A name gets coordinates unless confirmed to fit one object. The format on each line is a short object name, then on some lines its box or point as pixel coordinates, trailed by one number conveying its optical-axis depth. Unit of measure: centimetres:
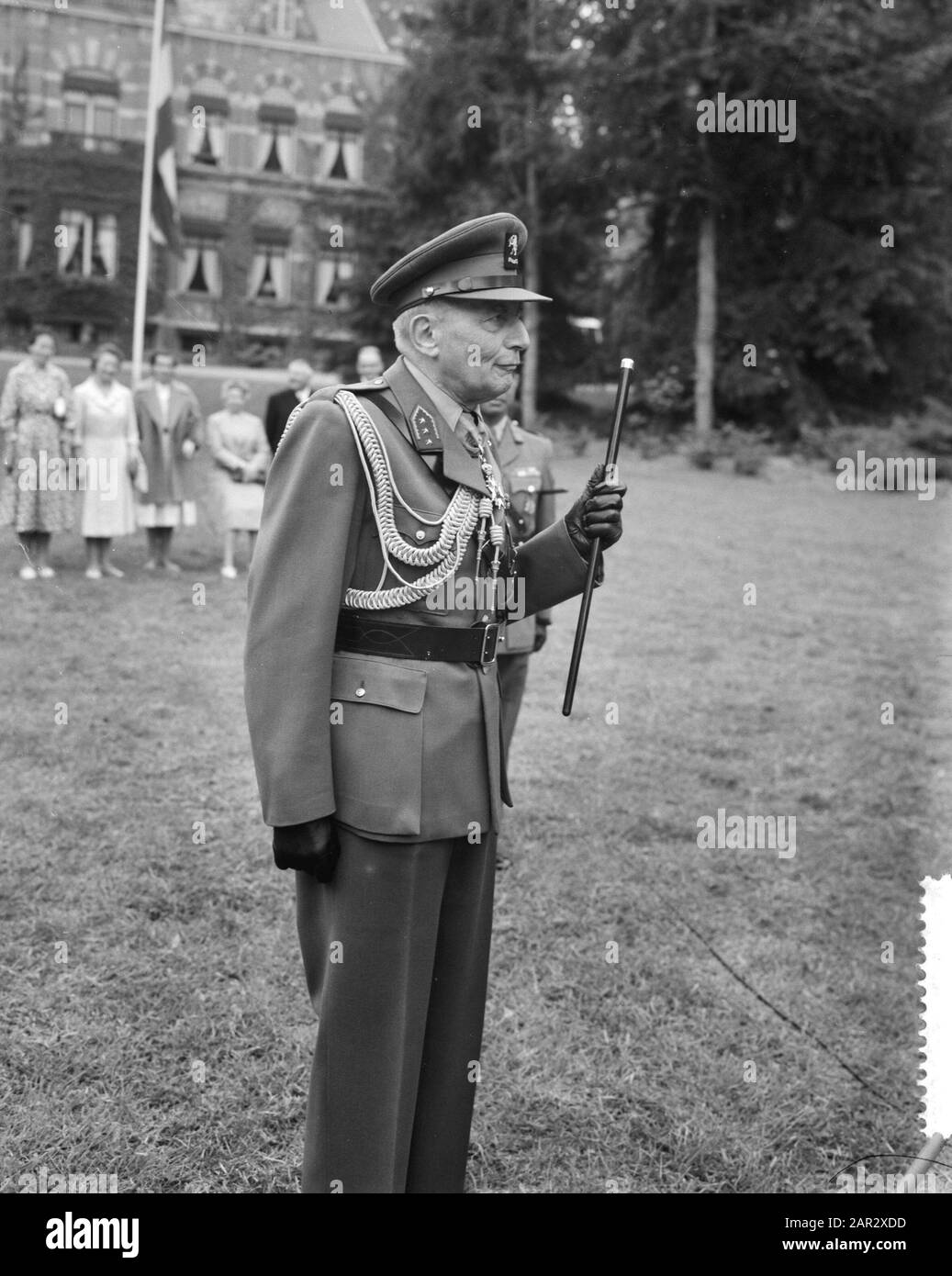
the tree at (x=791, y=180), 2602
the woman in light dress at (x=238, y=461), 1162
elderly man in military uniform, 256
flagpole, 1628
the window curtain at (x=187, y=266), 3322
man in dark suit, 1128
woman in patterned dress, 1073
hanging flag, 1828
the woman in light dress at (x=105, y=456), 1108
